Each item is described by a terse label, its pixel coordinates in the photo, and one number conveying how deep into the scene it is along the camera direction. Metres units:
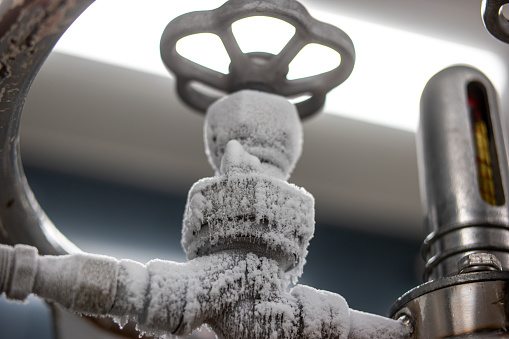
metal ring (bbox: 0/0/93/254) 0.31
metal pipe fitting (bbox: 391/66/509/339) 0.36
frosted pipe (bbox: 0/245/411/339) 0.30
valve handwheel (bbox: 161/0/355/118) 0.39
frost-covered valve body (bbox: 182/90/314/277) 0.35
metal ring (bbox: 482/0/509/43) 0.39
